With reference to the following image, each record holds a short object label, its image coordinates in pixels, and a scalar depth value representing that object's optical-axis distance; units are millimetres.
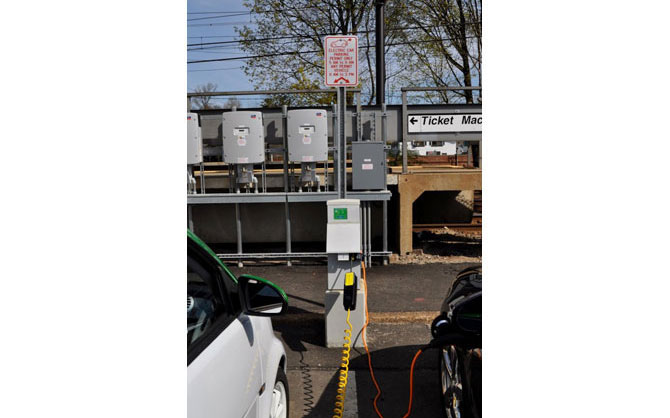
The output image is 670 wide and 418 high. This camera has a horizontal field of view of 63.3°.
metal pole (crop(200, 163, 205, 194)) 8742
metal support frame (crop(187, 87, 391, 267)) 8383
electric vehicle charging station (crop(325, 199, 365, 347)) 5137
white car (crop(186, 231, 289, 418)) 1829
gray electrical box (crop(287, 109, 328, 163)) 8336
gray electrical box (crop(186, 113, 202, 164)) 8274
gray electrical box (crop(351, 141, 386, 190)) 8141
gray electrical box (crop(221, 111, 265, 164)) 8391
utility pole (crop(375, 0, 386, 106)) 9039
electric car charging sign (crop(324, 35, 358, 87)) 5332
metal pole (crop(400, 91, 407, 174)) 8562
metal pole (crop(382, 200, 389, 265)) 8312
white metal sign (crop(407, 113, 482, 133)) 8586
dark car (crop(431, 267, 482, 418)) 2497
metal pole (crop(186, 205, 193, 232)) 9148
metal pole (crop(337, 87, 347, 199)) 5504
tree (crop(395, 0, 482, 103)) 13836
